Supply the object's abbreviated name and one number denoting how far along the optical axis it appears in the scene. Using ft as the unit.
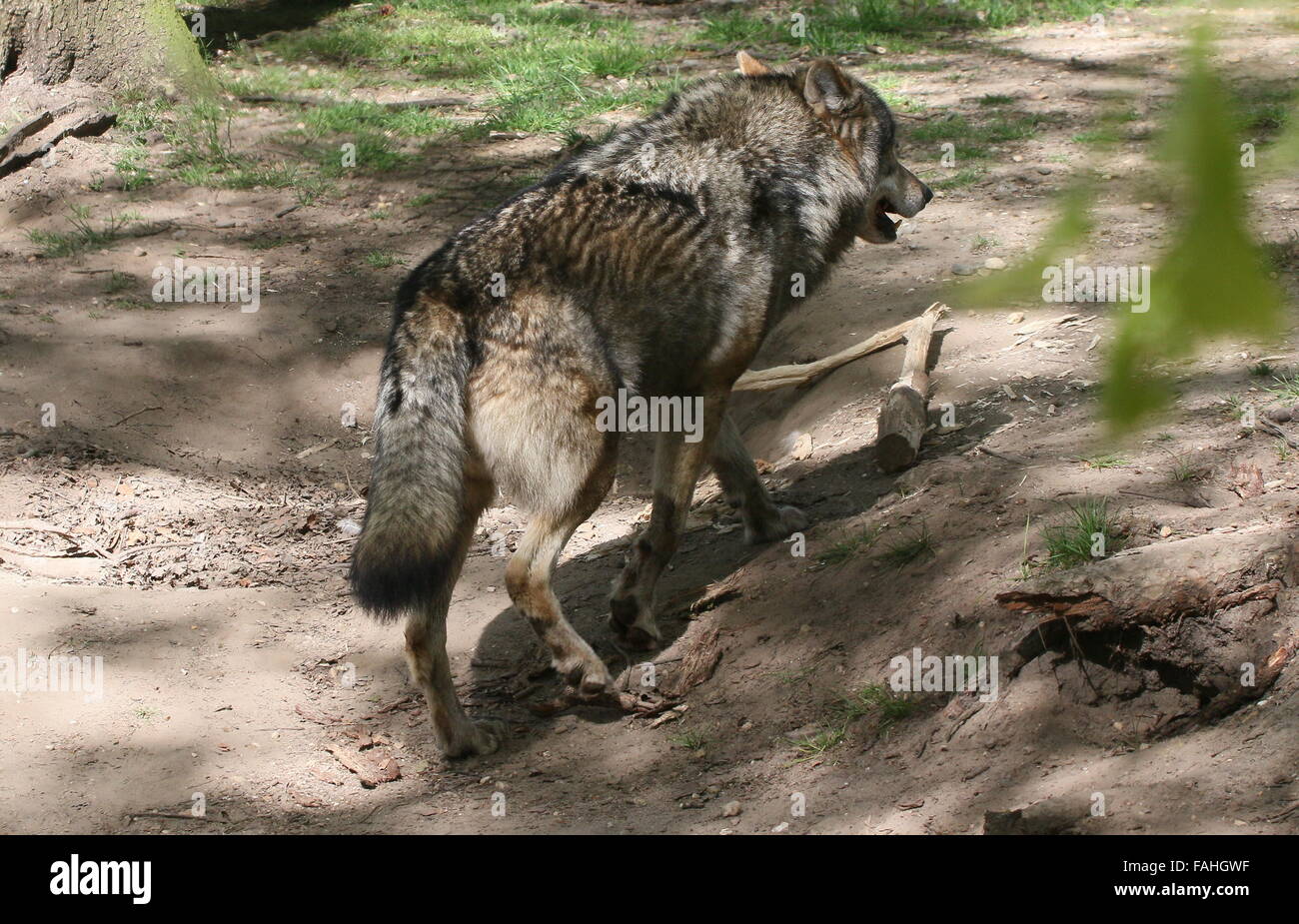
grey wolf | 30.30
